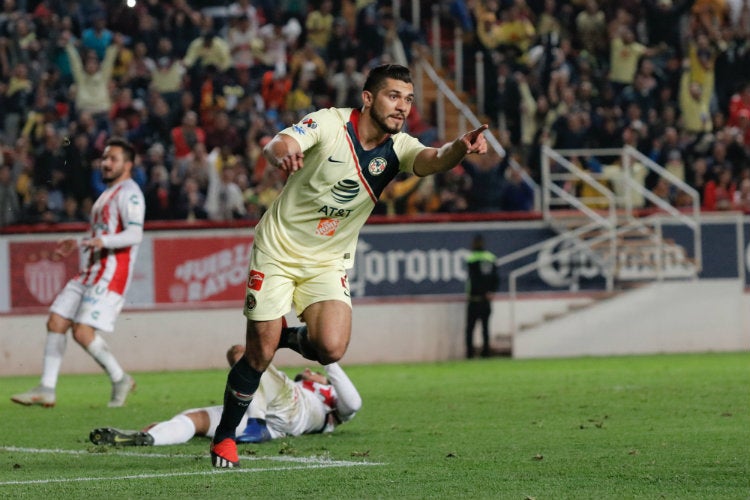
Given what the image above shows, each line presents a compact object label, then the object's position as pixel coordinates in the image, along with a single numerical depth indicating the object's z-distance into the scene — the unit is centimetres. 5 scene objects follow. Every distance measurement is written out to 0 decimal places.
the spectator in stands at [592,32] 2733
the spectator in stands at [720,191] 2497
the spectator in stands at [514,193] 2436
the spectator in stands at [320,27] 2586
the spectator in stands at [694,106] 2642
